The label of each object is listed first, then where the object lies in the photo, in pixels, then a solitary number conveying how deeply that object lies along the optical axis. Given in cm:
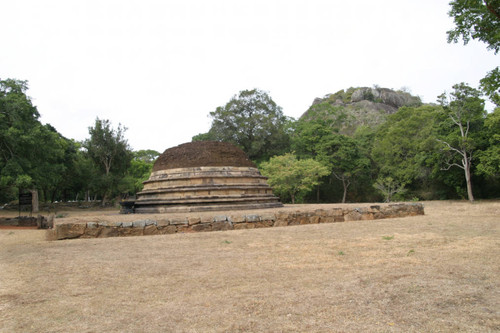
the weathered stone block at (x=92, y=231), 892
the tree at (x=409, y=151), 2680
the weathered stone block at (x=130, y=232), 915
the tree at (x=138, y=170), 3535
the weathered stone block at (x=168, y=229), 941
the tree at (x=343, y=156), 3266
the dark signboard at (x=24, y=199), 1555
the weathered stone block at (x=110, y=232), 905
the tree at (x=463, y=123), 2348
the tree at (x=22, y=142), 2044
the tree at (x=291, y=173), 2800
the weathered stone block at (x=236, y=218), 994
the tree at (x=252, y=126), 3472
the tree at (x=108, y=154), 3288
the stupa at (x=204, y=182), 1573
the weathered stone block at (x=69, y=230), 870
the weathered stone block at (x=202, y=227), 960
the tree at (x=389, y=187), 2741
